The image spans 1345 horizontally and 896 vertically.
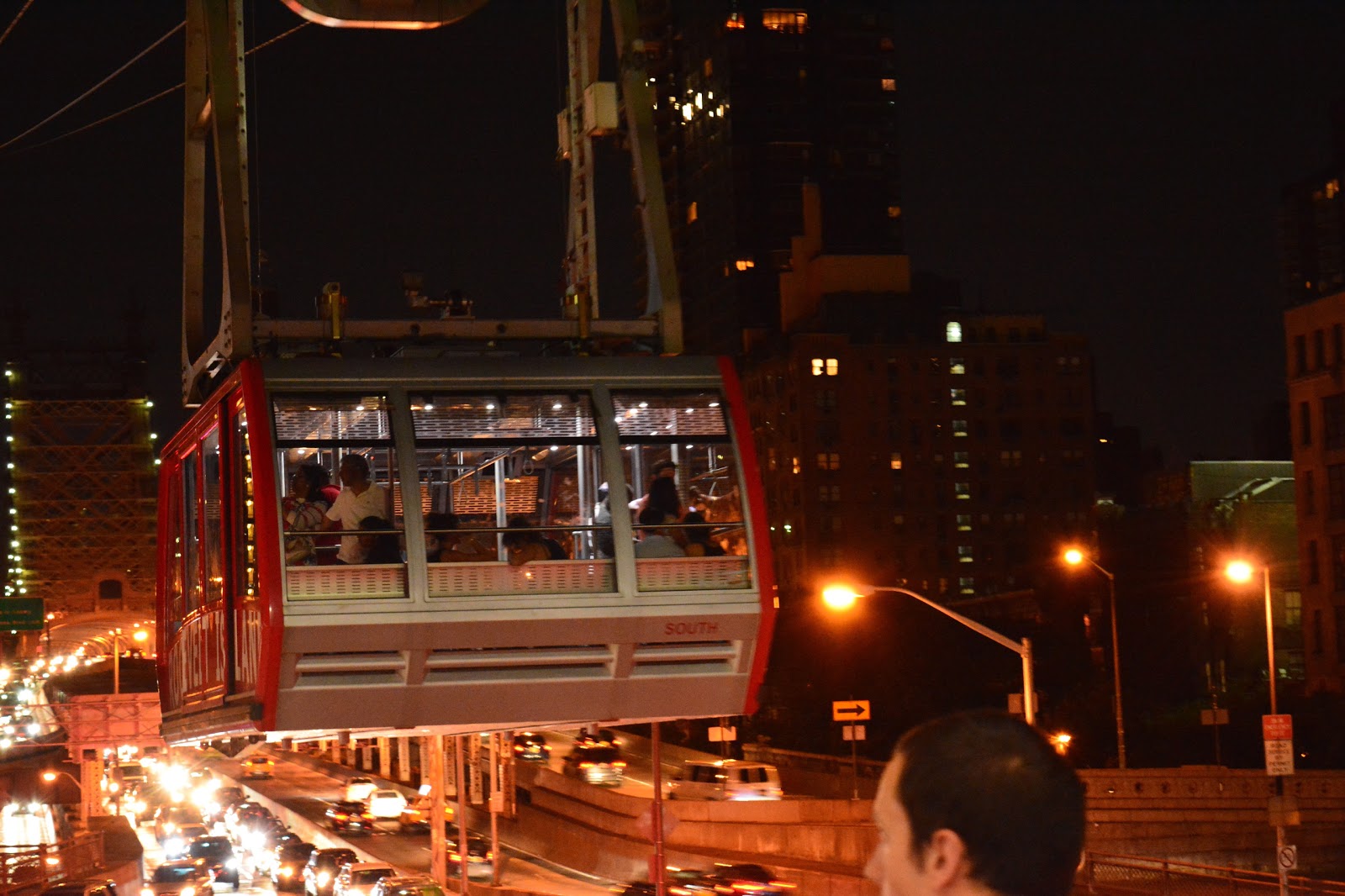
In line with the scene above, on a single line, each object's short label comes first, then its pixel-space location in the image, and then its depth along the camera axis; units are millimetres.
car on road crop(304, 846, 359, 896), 46688
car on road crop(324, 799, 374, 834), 73562
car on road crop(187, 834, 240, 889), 53062
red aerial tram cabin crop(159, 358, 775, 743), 13828
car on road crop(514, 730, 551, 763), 80544
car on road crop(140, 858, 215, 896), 44719
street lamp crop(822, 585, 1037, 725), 29641
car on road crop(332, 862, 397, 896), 40594
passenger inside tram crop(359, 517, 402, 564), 13820
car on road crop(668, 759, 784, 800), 59281
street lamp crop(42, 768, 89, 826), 72250
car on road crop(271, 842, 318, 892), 52125
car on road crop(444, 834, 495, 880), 58188
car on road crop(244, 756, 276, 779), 108250
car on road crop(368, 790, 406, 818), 74500
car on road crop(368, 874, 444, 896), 37594
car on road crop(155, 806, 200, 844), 67062
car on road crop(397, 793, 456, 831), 72125
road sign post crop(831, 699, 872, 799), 55281
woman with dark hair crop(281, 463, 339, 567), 13836
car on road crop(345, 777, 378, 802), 78125
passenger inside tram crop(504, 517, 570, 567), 14312
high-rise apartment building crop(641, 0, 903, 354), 169750
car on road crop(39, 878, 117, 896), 33812
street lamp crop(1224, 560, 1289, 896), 27203
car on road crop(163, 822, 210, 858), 56641
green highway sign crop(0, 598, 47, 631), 66625
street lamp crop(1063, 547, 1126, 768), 50512
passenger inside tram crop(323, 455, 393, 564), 13586
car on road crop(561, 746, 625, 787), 69375
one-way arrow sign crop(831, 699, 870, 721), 55000
